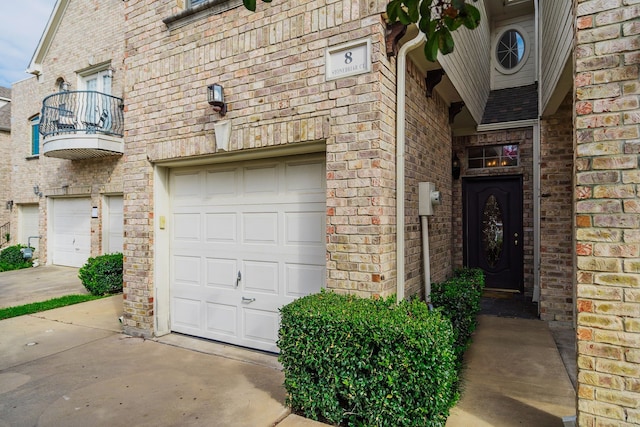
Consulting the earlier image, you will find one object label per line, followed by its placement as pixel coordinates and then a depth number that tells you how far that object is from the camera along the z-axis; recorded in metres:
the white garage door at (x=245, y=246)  3.72
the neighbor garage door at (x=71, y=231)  9.82
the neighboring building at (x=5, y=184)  13.03
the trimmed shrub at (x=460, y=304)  3.82
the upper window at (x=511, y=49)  7.98
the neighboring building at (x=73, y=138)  8.53
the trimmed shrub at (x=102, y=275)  7.11
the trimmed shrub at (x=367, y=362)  2.38
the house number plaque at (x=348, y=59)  3.10
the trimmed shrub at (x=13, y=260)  10.66
